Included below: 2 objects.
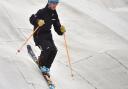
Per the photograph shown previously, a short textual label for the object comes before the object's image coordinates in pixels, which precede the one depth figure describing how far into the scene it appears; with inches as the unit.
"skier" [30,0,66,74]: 677.9
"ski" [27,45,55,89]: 682.8
